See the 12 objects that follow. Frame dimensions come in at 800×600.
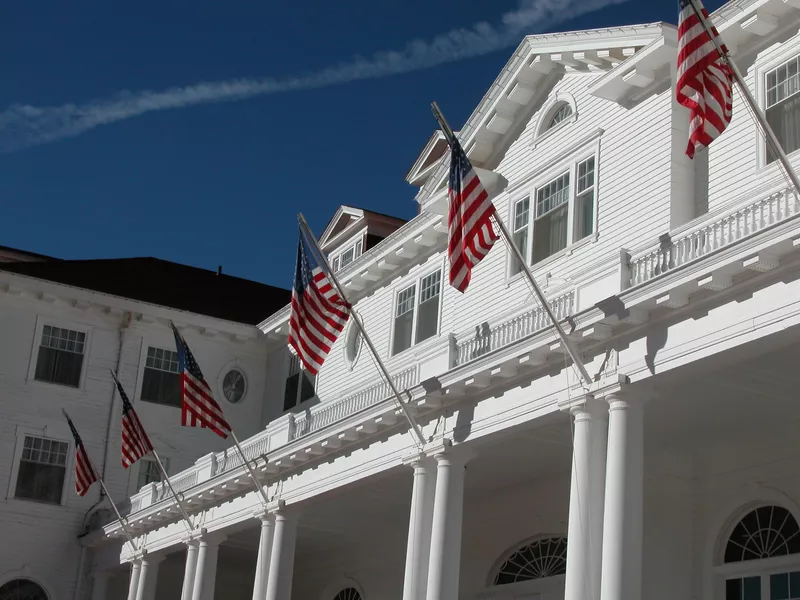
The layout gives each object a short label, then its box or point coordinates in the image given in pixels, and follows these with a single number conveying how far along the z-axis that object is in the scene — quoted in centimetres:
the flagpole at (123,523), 3164
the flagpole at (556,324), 1636
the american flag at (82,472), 3066
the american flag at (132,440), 2800
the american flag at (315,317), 2012
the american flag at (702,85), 1348
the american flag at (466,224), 1673
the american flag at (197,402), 2478
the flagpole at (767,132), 1284
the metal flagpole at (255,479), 2542
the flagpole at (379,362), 1991
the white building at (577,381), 1543
